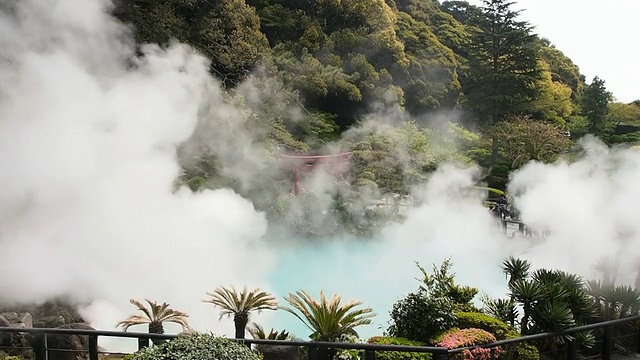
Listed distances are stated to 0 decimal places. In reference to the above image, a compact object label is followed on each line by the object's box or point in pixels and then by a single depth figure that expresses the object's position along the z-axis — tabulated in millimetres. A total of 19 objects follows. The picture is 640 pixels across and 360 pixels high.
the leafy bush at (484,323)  7719
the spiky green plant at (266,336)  8354
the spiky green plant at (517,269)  8922
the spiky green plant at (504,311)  8516
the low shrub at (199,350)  5590
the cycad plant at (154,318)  8812
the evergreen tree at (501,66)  24219
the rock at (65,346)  8188
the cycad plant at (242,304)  8812
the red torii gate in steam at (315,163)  19359
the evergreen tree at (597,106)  24625
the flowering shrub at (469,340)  6777
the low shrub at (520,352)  7180
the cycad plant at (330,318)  7922
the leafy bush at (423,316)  7535
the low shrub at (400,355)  6895
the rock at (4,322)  9483
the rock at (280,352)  7695
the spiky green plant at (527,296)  7801
